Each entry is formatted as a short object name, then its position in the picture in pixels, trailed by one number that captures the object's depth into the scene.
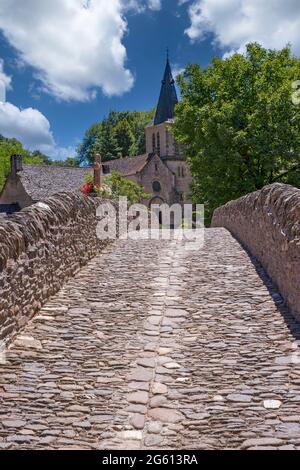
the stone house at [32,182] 43.34
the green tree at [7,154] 67.36
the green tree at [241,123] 22.19
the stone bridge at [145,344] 3.49
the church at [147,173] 44.03
